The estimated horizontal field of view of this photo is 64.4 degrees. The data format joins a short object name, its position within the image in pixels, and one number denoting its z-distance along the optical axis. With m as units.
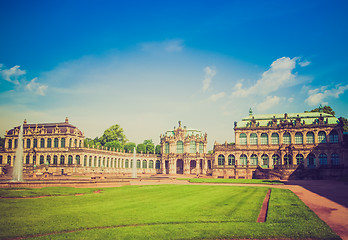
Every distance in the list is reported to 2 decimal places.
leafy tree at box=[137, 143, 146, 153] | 140.88
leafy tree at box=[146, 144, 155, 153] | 141.12
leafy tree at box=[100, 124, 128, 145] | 126.00
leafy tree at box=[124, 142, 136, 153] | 141.25
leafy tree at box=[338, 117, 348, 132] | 95.47
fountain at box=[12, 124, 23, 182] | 49.09
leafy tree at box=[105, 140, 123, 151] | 121.21
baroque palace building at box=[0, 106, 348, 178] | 79.50
